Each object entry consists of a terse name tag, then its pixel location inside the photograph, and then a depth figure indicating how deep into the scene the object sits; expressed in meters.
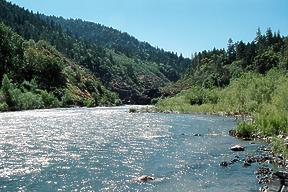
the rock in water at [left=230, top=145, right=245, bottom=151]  35.40
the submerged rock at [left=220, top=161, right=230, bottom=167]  29.34
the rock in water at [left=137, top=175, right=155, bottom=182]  25.16
